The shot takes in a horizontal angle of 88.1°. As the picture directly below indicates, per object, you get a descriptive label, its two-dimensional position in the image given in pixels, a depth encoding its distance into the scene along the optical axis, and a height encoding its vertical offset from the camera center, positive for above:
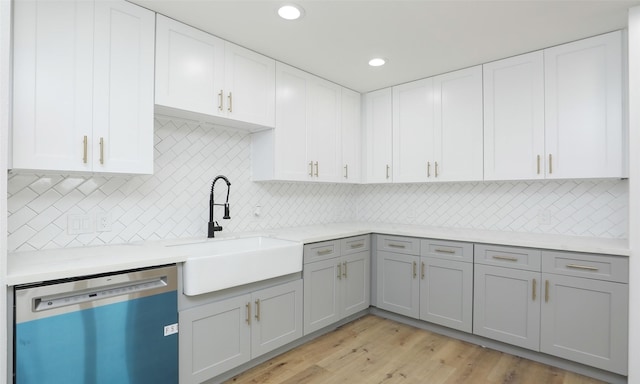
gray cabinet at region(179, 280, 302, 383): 1.95 -0.91
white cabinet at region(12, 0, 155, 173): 1.65 +0.57
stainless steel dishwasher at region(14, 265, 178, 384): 1.45 -0.68
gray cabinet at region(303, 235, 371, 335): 2.71 -0.78
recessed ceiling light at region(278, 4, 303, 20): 2.06 +1.15
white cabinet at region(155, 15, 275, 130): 2.16 +0.82
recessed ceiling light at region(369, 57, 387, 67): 2.85 +1.15
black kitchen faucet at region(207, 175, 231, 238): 2.56 -0.20
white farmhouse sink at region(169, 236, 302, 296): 1.91 -0.46
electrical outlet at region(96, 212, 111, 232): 2.16 -0.21
